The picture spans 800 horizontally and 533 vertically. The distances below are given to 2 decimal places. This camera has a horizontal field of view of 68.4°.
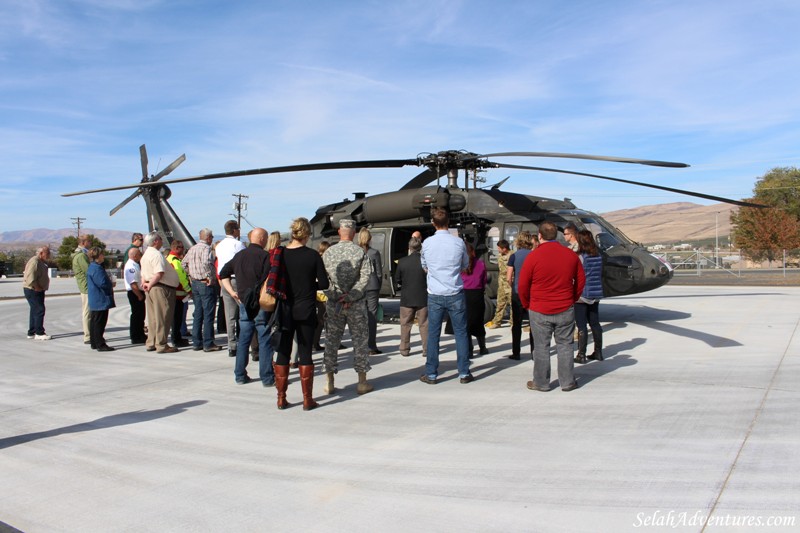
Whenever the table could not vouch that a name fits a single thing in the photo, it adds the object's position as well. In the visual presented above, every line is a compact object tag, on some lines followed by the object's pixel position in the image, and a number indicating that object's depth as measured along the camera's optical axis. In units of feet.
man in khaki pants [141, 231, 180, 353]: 28.27
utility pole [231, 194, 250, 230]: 205.92
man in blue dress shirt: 20.74
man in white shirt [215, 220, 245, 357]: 25.66
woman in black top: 17.95
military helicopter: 33.47
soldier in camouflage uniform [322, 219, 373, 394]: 19.33
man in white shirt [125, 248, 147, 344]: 30.78
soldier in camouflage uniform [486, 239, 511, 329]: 33.50
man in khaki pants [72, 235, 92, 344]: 32.48
